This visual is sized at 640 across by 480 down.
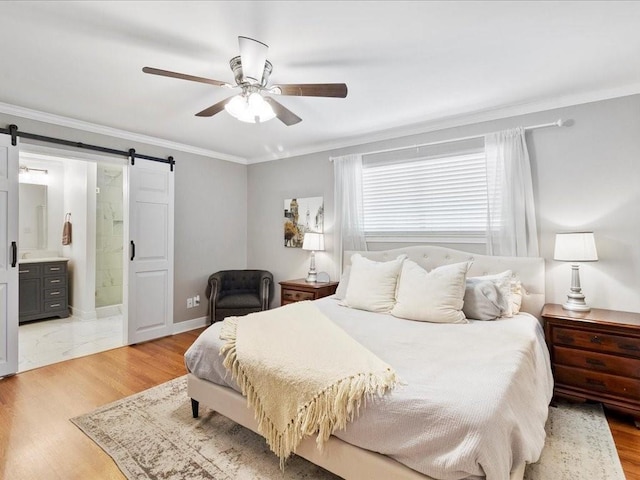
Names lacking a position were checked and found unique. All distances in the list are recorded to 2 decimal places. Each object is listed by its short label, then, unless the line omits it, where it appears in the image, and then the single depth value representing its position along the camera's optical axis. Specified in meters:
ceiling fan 1.88
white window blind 3.30
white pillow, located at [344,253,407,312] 2.92
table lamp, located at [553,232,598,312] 2.53
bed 1.28
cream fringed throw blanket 1.54
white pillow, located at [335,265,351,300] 3.37
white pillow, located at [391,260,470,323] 2.54
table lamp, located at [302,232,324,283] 4.15
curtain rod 2.86
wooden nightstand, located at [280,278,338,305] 3.85
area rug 1.84
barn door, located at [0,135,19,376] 3.06
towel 5.39
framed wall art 4.42
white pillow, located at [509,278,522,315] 2.70
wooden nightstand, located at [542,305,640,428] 2.28
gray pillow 2.60
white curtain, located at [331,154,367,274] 3.99
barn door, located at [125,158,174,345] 3.93
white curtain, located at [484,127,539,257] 2.96
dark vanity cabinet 4.78
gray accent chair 4.24
